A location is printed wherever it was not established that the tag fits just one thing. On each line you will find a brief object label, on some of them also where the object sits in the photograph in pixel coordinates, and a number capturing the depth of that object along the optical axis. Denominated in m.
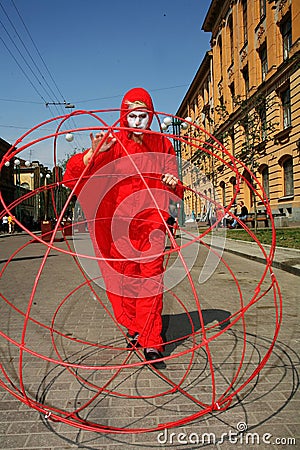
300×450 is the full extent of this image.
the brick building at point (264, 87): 23.78
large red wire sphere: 2.92
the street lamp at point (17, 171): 44.64
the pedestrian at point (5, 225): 40.58
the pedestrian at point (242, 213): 28.72
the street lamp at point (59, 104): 23.26
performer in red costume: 3.78
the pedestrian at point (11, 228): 43.48
